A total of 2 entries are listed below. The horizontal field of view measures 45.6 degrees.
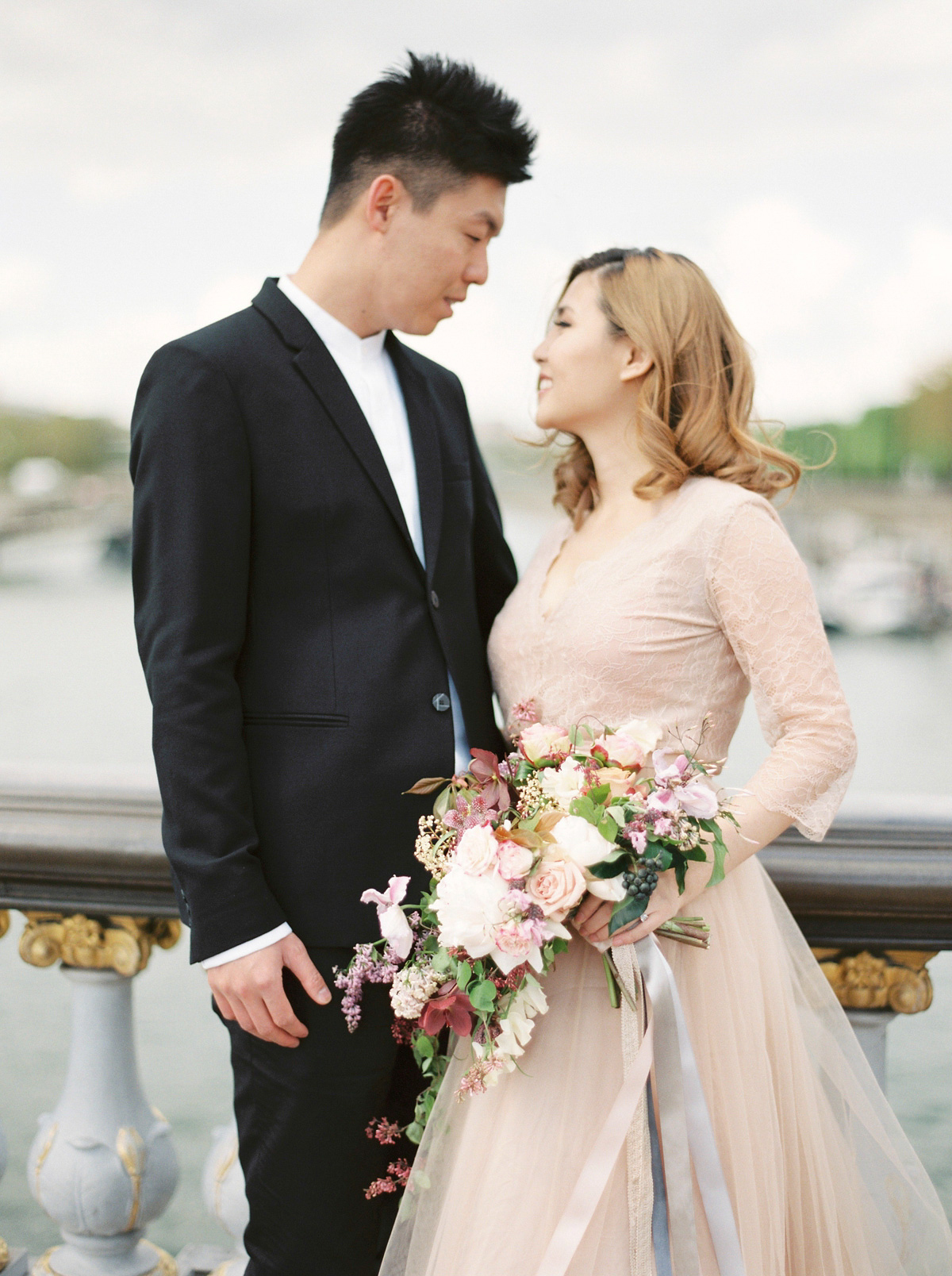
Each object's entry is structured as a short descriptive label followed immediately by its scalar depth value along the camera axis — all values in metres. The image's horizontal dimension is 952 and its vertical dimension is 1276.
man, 1.43
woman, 1.40
